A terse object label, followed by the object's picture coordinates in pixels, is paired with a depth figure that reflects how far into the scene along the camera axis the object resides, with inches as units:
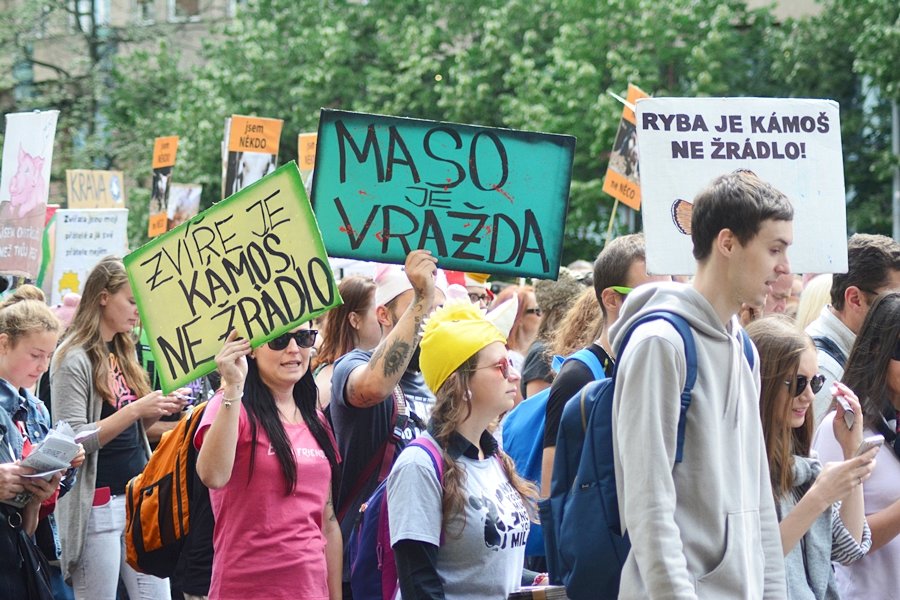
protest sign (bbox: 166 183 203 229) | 618.5
